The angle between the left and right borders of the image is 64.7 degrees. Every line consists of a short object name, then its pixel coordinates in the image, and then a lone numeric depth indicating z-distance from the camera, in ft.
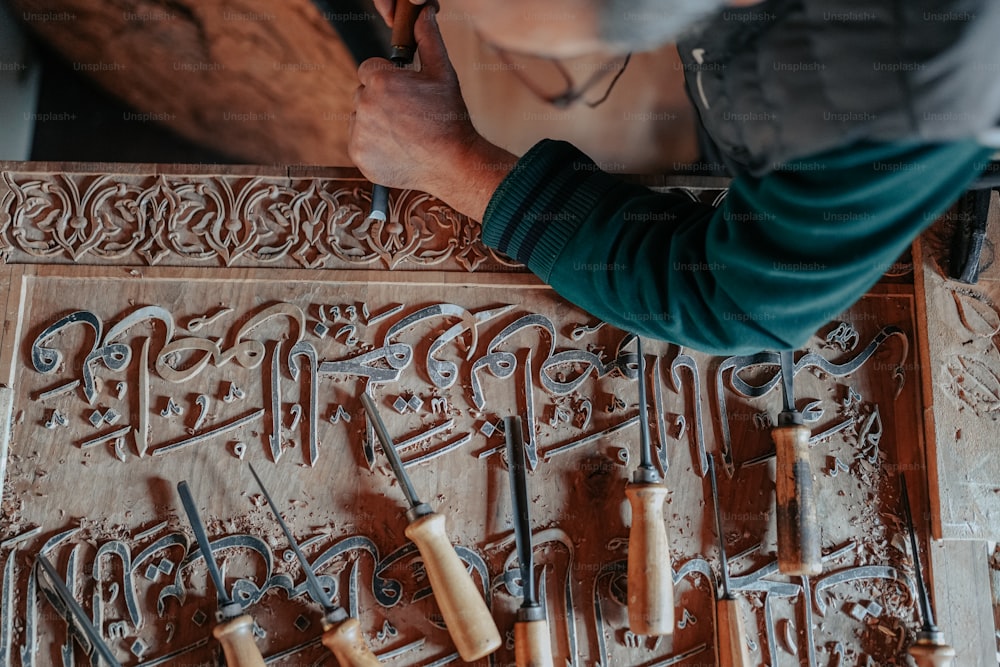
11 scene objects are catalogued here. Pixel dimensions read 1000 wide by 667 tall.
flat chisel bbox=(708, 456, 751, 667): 3.56
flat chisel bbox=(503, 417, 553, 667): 3.47
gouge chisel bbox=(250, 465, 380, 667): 3.41
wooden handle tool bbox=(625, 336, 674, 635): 3.49
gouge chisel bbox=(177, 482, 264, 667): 3.39
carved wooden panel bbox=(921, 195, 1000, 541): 3.80
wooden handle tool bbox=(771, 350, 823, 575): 3.62
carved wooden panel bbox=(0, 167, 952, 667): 3.63
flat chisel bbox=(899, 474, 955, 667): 3.55
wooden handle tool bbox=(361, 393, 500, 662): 3.44
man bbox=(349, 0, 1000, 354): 2.13
